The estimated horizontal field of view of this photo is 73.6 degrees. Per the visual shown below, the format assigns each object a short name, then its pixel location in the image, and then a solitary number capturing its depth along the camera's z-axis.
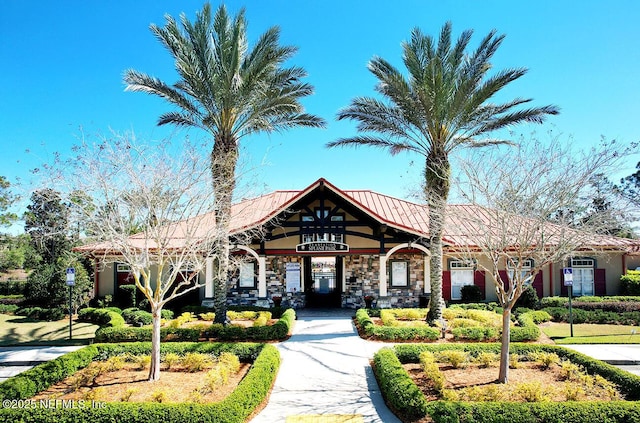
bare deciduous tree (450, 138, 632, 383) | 9.83
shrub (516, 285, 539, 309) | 20.08
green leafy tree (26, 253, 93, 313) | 20.09
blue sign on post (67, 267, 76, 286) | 15.86
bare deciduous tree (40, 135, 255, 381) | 10.12
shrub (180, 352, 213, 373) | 10.78
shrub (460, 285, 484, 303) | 21.34
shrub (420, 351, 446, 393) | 9.08
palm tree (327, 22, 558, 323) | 15.07
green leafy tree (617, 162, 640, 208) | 44.72
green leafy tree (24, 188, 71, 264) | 23.19
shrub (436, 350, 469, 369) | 10.95
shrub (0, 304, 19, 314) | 22.17
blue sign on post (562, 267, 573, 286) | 15.68
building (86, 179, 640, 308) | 20.88
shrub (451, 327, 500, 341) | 14.25
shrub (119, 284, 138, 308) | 21.23
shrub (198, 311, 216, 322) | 17.59
